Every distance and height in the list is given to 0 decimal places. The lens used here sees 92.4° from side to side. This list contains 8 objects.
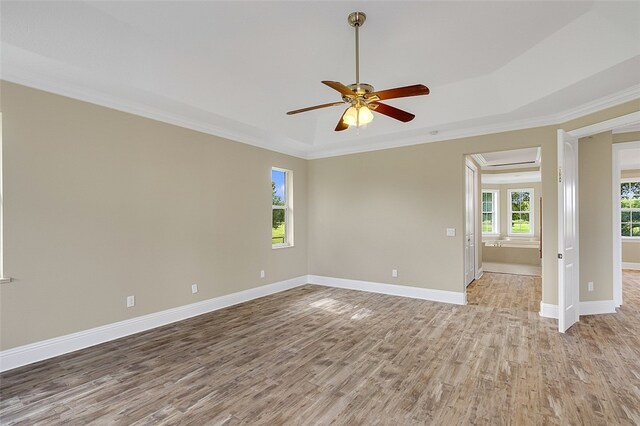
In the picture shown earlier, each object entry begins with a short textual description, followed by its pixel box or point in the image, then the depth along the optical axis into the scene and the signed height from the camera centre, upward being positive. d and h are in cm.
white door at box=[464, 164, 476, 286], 590 -21
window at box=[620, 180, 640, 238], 792 +12
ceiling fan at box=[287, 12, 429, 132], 241 +96
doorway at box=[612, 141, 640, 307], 773 +4
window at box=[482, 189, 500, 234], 1084 +4
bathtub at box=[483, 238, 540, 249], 851 -89
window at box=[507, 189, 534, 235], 1049 +4
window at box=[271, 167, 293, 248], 586 +13
